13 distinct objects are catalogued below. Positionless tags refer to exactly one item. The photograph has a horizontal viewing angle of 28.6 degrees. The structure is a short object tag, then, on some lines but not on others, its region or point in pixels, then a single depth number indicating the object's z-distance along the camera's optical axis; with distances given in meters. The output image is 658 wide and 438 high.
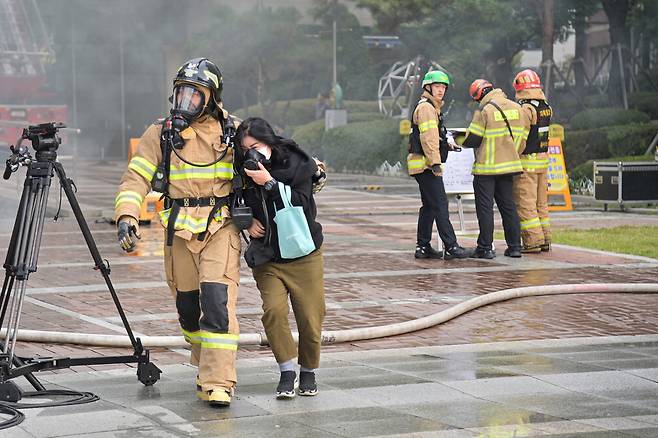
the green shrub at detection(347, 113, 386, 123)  32.72
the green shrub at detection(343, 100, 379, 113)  33.78
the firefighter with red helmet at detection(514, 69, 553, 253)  12.37
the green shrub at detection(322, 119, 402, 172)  28.47
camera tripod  5.99
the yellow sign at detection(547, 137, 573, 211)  17.61
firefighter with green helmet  11.59
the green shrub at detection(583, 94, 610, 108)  29.05
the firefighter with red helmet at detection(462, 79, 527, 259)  11.94
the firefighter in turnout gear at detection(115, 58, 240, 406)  6.25
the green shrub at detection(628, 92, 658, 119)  27.33
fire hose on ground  7.59
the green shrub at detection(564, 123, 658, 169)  23.73
